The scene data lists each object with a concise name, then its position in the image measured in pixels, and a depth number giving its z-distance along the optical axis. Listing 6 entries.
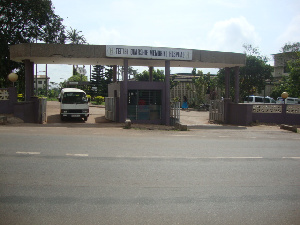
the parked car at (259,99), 35.59
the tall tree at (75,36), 58.42
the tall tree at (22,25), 24.78
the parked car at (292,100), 37.97
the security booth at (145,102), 19.61
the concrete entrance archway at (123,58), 17.77
